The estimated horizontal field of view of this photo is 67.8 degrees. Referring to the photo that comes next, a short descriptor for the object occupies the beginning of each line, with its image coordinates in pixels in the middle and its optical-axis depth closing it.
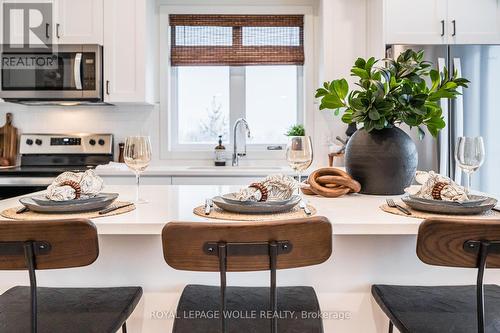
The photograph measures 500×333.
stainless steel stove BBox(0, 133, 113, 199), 3.23
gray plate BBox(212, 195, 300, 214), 1.01
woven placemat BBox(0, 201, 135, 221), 0.98
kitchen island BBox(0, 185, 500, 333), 1.16
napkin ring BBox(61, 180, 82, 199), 1.11
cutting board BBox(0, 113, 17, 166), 3.26
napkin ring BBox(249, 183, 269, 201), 1.06
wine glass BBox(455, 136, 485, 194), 1.16
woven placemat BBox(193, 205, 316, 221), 0.96
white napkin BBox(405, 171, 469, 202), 1.05
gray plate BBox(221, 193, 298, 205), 1.03
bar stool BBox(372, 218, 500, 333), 0.75
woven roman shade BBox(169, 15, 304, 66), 3.36
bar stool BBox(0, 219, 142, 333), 0.76
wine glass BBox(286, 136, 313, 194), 1.26
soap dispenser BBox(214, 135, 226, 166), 3.31
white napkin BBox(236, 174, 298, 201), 1.09
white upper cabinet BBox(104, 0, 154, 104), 2.92
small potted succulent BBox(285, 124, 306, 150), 3.12
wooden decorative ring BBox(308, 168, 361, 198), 1.35
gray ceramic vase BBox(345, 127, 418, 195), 1.35
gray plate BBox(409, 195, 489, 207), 1.02
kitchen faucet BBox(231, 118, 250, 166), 3.26
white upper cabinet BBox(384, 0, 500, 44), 2.71
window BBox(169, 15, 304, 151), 3.40
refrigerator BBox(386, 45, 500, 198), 2.57
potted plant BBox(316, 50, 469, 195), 1.33
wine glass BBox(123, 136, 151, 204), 1.29
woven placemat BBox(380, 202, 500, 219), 0.98
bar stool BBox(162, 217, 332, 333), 0.73
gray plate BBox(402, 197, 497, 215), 0.99
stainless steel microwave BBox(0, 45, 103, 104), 2.85
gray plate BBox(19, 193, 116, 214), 1.02
